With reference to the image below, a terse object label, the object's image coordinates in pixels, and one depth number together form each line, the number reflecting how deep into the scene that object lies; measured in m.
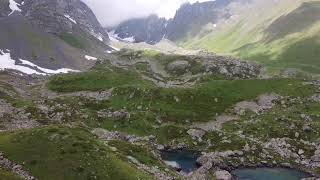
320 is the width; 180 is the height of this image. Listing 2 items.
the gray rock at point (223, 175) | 49.96
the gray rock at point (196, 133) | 67.20
